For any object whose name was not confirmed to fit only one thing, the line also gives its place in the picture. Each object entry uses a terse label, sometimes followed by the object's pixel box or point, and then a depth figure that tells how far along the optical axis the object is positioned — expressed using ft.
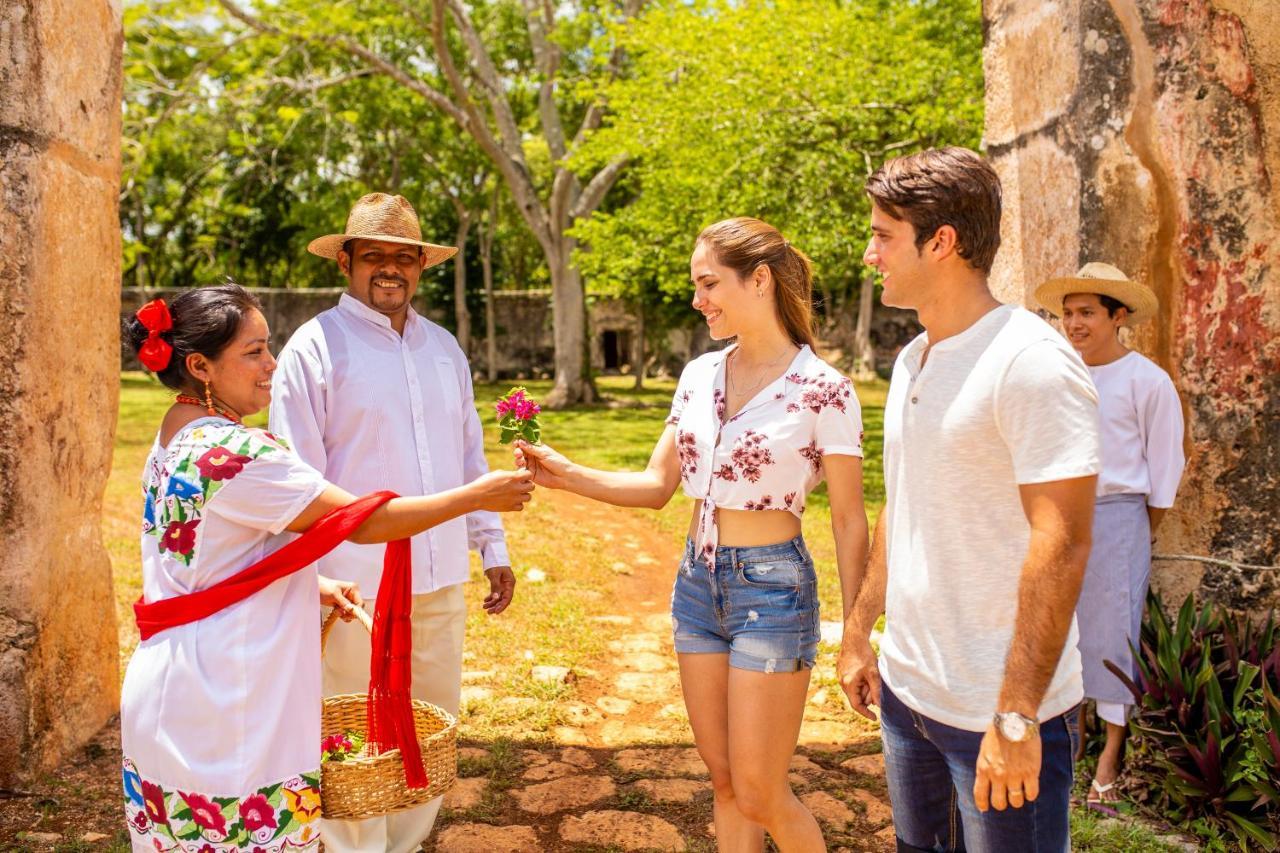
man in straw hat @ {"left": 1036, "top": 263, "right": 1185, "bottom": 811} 13.41
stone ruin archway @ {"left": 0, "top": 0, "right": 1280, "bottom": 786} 13.61
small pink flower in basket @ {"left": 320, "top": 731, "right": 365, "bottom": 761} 9.73
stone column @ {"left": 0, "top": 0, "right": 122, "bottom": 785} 13.56
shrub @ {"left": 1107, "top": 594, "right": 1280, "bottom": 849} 11.89
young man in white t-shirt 6.63
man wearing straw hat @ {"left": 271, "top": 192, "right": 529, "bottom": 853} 11.41
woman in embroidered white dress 8.07
